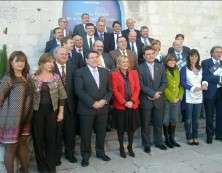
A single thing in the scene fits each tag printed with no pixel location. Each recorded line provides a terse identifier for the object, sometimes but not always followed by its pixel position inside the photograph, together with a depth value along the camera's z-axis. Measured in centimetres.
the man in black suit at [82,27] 493
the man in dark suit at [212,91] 429
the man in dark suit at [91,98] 348
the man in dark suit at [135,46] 459
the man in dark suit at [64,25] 462
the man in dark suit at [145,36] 497
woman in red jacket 366
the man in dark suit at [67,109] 341
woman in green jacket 409
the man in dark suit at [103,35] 473
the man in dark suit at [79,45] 414
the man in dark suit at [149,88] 392
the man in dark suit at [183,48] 472
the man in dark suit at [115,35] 476
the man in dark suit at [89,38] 442
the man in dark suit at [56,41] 430
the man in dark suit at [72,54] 380
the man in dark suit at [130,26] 510
